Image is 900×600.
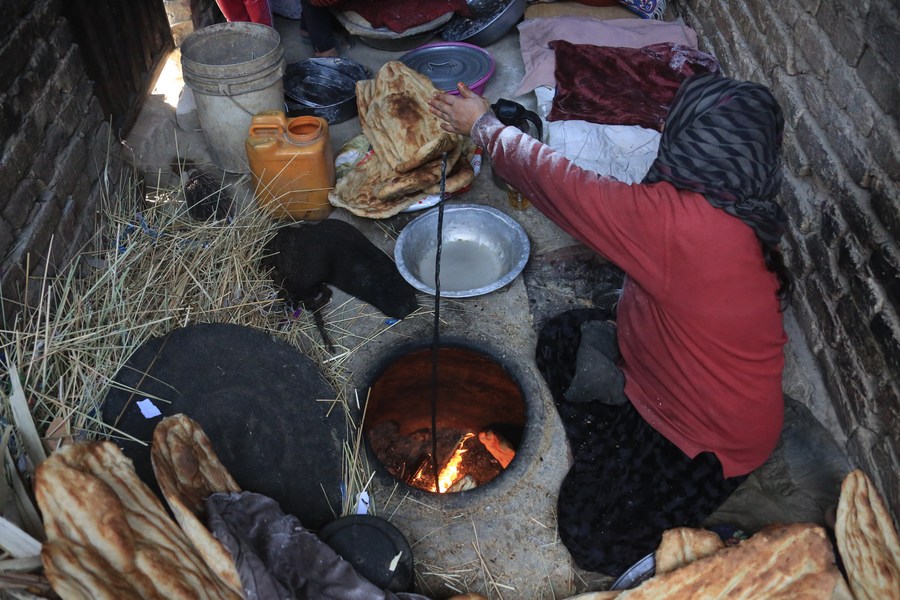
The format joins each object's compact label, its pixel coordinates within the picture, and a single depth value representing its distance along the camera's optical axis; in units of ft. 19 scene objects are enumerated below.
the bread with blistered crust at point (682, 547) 6.70
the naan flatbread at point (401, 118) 11.28
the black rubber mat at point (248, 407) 7.86
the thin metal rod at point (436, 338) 8.84
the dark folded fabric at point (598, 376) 8.49
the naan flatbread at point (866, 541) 6.30
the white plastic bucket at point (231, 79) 11.58
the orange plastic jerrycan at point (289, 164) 10.99
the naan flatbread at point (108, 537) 5.07
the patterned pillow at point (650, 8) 15.79
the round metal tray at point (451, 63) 14.48
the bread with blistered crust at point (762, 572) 6.31
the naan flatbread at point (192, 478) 6.07
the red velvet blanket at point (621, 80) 13.08
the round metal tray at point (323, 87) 13.87
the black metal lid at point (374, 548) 6.95
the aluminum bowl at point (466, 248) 10.73
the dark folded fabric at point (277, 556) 6.22
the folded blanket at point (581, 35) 14.52
